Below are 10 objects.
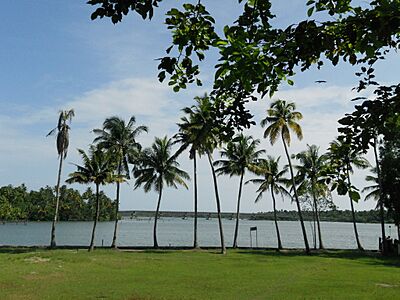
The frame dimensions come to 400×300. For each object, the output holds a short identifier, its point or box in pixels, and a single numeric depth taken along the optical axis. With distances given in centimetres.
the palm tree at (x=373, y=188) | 4141
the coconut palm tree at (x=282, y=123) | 3634
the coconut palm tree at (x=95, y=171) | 3656
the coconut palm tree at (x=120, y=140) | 3888
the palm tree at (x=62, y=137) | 3812
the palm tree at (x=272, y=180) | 4449
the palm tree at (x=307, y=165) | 4288
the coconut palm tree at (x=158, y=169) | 4112
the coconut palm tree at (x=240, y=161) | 4162
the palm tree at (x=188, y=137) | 3250
